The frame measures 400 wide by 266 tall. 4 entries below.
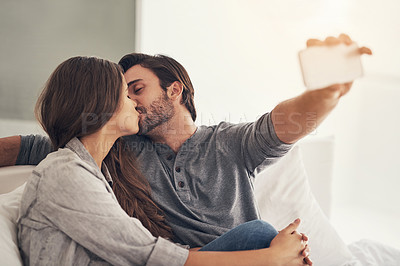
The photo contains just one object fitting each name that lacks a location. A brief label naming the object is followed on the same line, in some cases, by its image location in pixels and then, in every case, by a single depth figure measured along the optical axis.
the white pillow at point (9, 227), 0.86
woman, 0.84
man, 1.18
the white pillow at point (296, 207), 1.56
